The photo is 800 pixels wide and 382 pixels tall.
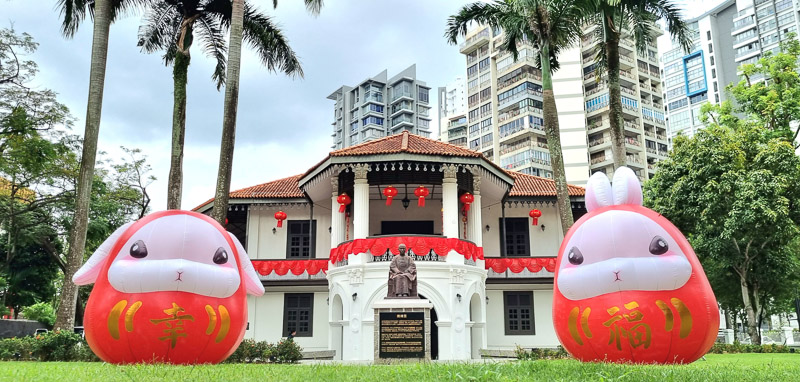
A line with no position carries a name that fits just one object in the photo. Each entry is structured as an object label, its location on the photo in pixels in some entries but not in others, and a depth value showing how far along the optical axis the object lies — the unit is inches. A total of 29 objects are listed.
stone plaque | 510.0
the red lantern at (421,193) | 762.5
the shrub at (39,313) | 1328.7
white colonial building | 767.7
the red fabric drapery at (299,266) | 915.4
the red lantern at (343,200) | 817.0
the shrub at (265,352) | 616.1
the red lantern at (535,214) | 949.1
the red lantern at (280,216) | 949.8
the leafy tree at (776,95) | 986.1
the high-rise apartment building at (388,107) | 3595.0
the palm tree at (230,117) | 625.9
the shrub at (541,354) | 625.2
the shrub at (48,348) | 550.9
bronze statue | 550.0
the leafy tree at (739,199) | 817.5
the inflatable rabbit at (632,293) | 362.9
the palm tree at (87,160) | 604.7
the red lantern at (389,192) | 770.2
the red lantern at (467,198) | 825.5
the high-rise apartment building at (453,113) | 3400.6
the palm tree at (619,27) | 659.4
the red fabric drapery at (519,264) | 917.8
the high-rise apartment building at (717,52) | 2908.5
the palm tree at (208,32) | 778.8
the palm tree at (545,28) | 663.1
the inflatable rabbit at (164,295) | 365.1
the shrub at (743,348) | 827.4
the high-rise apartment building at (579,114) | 2332.7
